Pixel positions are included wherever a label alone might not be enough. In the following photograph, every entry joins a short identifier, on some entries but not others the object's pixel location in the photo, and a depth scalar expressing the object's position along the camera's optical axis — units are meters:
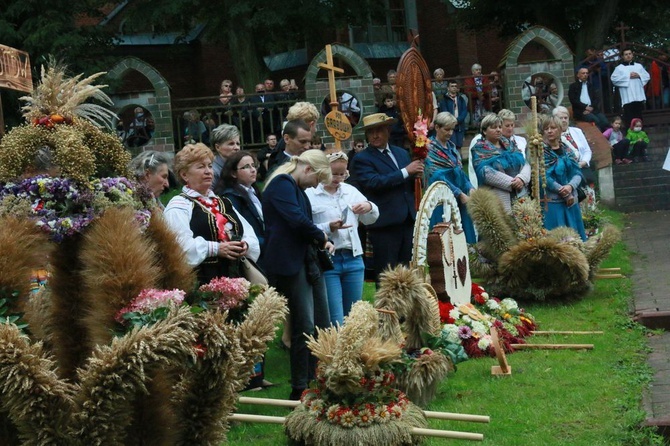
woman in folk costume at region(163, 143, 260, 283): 6.92
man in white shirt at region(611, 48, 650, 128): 23.05
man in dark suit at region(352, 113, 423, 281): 9.14
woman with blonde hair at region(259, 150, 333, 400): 7.25
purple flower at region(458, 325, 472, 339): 8.62
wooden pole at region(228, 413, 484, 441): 5.86
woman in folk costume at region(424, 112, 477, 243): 10.95
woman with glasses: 7.93
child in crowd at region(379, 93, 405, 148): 17.60
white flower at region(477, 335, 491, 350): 8.58
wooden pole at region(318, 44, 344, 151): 10.07
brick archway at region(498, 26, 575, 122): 22.61
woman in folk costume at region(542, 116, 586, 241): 11.71
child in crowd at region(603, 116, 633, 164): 21.72
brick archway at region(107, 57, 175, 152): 22.11
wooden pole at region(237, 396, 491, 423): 6.21
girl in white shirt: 8.03
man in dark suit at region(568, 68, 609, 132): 22.17
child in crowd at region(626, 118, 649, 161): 21.98
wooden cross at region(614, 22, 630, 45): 23.94
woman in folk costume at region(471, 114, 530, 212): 11.48
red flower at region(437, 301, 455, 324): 8.56
